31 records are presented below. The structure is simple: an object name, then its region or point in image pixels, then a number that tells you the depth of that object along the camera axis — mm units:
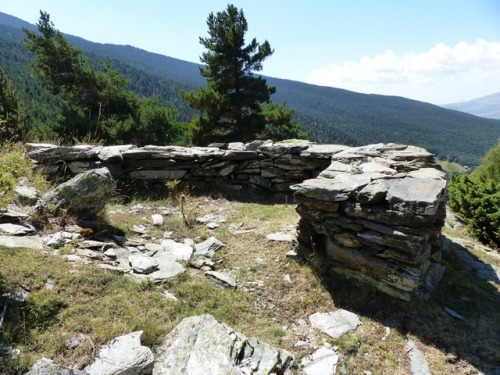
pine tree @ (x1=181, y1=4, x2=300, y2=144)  18266
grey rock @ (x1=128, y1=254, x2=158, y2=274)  4156
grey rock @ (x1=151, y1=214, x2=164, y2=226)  6172
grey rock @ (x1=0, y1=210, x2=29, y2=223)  4332
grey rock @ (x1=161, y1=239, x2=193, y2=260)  4934
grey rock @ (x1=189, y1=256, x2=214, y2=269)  4703
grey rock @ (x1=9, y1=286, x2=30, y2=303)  2904
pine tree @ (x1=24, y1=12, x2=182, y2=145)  17062
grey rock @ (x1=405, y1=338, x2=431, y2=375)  3318
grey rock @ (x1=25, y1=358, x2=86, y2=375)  2250
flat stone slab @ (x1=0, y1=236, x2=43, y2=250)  3814
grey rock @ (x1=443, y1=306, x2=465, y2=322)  4329
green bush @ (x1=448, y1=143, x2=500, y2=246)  8781
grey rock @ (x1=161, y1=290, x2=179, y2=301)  3708
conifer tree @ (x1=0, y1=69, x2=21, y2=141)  20469
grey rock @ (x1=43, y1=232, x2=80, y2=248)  4198
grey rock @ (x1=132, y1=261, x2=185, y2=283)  3998
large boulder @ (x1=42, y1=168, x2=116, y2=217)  5066
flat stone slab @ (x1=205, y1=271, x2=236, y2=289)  4275
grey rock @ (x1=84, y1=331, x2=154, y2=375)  2441
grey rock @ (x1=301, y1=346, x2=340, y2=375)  3131
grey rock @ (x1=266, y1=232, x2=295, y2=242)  5548
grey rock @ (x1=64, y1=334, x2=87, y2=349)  2658
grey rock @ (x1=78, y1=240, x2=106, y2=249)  4402
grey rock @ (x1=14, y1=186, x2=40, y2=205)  4949
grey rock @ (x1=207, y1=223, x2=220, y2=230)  6250
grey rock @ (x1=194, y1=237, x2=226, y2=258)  5117
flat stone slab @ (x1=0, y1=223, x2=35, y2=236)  4141
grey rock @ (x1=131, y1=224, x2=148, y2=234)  5641
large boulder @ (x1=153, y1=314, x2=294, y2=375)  2668
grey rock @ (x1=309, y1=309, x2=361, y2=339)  3728
